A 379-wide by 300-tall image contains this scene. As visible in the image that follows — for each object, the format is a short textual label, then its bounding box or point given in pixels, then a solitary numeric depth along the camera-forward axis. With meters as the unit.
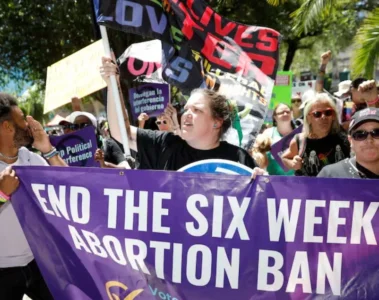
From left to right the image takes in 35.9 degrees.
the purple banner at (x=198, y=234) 2.70
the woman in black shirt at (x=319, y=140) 4.34
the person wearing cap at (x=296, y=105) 10.06
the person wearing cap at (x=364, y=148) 3.08
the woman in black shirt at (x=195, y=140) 3.20
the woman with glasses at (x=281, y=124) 6.25
